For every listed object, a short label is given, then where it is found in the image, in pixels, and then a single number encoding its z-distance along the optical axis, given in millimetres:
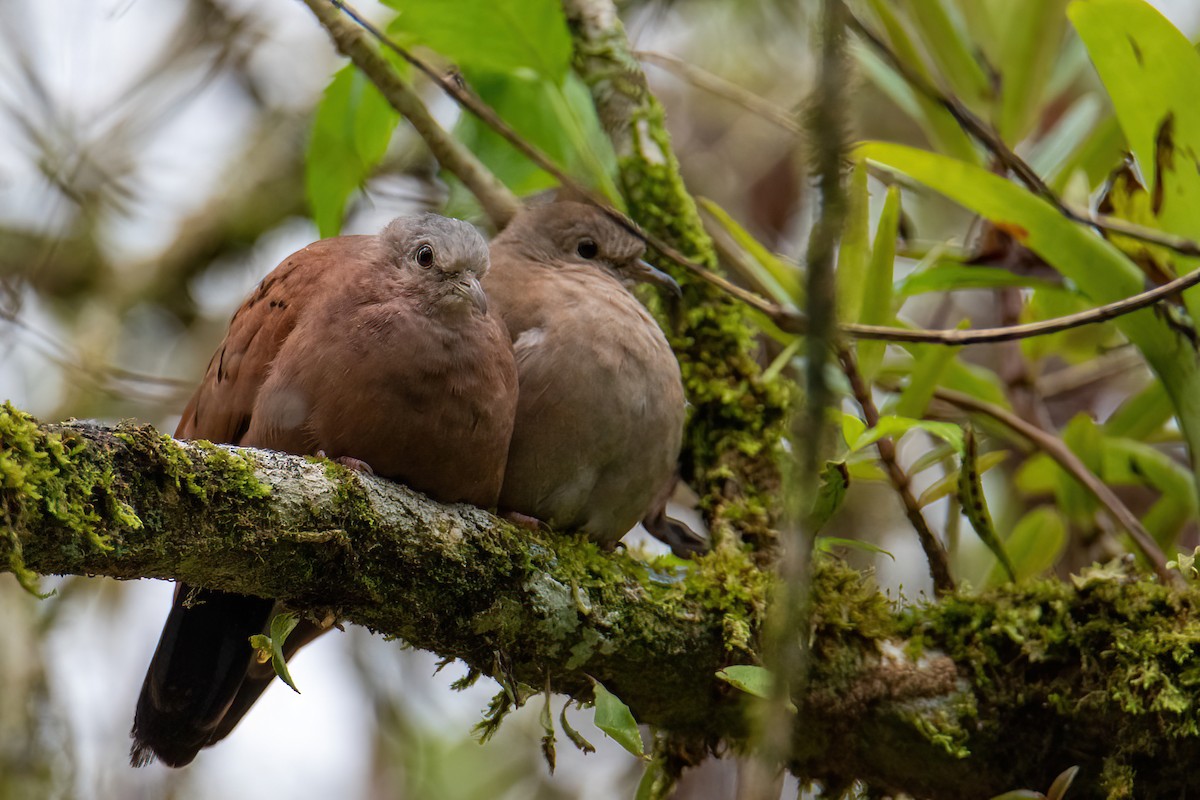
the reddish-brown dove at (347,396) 5840
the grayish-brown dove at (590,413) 6762
